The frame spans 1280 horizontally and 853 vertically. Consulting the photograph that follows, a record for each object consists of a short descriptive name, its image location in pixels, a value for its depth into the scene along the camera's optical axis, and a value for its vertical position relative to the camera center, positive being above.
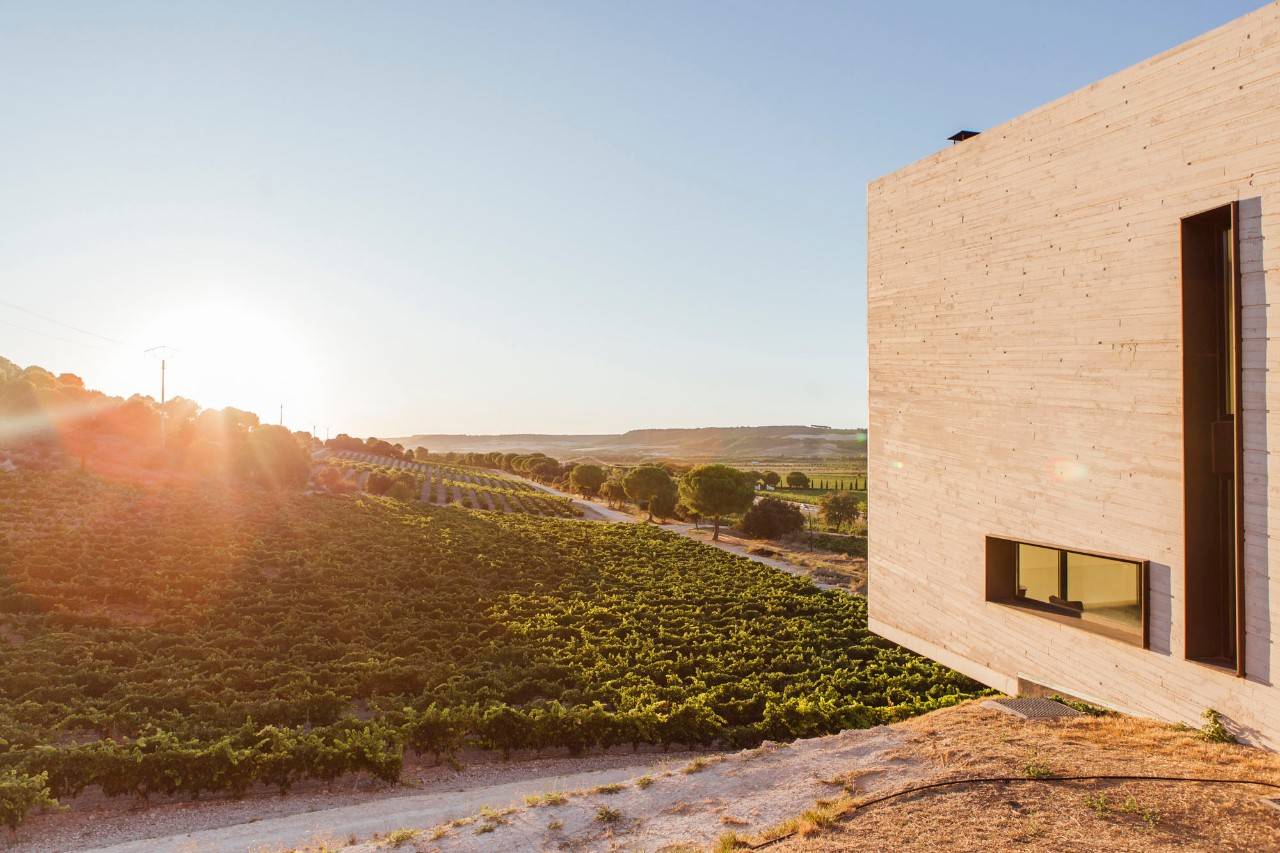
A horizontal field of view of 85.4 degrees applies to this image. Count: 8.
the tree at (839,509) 50.75 -5.48
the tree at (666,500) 56.47 -5.36
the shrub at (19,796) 10.07 -5.33
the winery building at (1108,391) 7.69 +0.60
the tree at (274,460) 51.94 -2.00
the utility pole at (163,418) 49.65 +1.14
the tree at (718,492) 45.84 -3.79
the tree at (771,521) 46.72 -5.84
